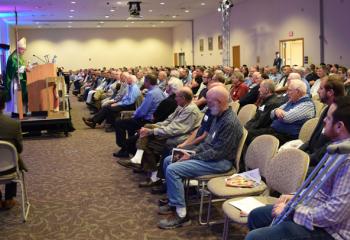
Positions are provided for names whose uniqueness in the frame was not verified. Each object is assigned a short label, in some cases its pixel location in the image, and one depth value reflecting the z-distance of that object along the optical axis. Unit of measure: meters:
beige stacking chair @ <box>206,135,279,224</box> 3.18
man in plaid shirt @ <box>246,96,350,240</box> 2.06
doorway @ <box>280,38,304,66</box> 16.33
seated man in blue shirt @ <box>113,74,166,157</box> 6.45
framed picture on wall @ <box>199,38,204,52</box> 24.73
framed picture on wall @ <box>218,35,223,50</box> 21.59
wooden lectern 8.82
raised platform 8.29
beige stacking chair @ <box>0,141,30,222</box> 3.71
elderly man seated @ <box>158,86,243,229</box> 3.70
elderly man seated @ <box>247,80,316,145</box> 4.69
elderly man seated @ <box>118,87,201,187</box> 4.77
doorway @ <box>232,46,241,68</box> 19.97
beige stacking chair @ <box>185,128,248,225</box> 3.64
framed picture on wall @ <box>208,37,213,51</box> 23.11
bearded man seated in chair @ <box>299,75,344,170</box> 3.56
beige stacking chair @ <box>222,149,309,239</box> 2.78
